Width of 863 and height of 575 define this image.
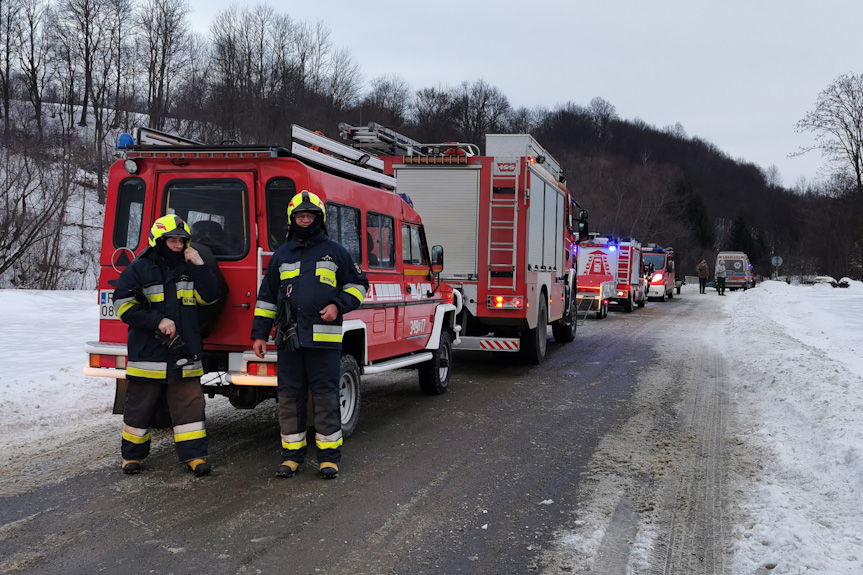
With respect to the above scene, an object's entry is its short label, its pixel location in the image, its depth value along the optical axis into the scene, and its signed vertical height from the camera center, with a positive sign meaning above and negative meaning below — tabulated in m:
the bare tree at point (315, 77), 51.72 +14.37
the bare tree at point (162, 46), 42.41 +13.44
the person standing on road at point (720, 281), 37.69 -0.37
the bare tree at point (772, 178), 128.73 +18.71
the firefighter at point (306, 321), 5.09 -0.40
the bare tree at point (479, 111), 69.62 +16.68
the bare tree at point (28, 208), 18.20 +1.41
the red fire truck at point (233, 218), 5.56 +0.39
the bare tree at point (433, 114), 62.34 +15.19
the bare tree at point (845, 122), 46.69 +10.55
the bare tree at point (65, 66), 44.59 +12.91
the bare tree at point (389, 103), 62.84 +15.89
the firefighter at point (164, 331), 4.98 -0.49
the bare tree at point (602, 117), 98.00 +23.01
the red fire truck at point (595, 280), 21.25 -0.25
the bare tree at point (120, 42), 44.19 +14.13
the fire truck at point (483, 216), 10.06 +0.78
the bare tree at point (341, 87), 52.97 +13.87
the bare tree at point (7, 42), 43.50 +13.84
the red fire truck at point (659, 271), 32.66 +0.11
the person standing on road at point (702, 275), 41.03 -0.06
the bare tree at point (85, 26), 44.19 +15.05
